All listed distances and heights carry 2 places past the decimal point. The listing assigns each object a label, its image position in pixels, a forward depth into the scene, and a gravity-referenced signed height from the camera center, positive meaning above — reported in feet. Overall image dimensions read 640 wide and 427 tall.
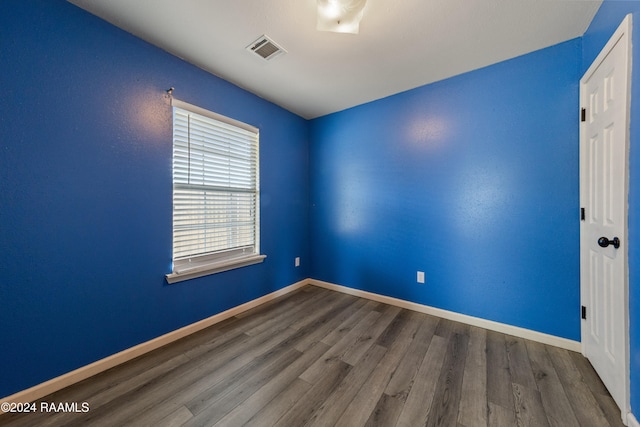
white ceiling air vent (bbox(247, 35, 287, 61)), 5.93 +4.58
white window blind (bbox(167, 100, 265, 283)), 6.68 +0.68
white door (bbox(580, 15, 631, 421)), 3.98 +0.02
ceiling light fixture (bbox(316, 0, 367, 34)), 4.38 +4.07
